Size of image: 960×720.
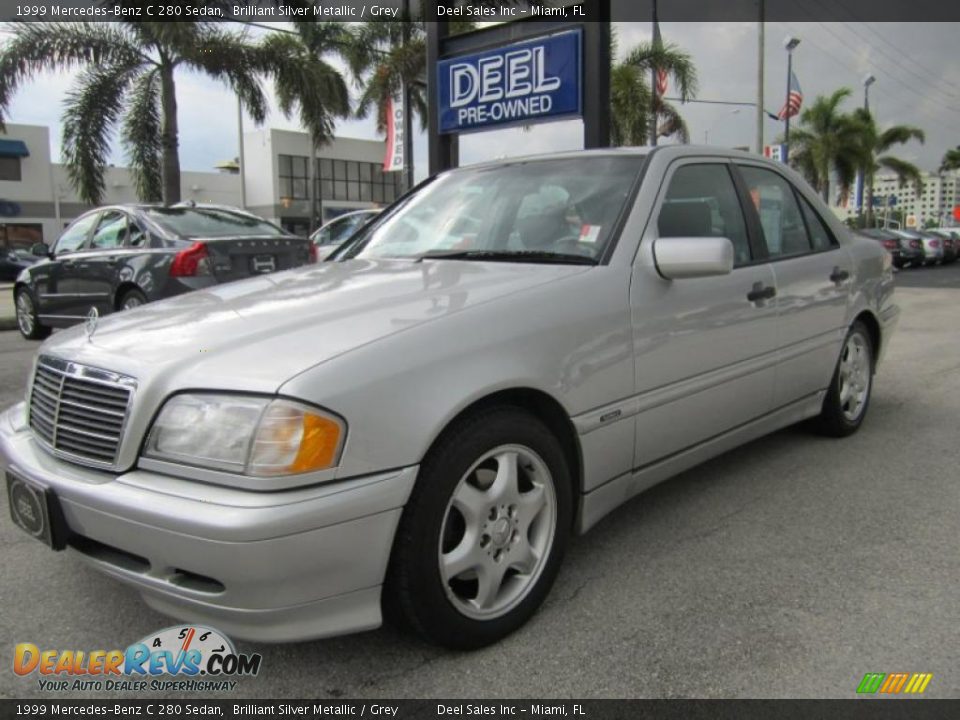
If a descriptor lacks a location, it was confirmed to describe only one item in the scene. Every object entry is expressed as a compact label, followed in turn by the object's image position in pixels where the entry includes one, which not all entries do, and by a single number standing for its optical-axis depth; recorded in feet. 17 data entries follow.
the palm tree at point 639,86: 67.21
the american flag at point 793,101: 84.28
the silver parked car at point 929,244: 86.12
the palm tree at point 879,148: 124.26
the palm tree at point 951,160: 208.44
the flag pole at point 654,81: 67.45
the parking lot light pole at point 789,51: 82.84
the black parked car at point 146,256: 23.57
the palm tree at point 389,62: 70.69
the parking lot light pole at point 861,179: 127.34
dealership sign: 27.17
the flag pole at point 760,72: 80.84
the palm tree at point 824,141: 120.67
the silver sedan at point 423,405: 6.30
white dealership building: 123.85
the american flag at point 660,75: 67.41
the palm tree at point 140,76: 47.16
